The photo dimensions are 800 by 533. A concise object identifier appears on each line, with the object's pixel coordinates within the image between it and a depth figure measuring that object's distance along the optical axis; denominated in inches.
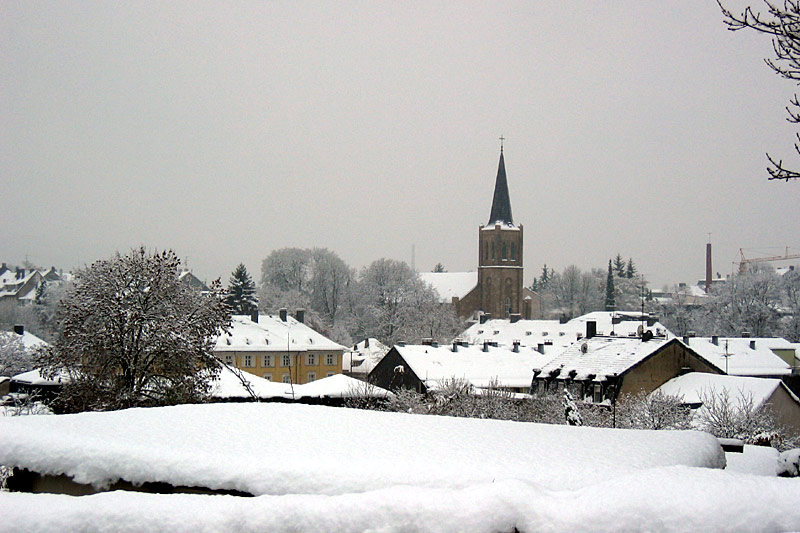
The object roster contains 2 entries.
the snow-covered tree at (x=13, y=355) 1978.3
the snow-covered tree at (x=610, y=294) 4249.5
